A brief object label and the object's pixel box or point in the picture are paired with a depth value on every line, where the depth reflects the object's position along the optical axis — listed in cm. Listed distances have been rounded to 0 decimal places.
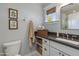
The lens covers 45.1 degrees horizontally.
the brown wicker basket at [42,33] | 131
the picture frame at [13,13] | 105
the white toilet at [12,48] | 110
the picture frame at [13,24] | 106
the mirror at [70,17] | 144
